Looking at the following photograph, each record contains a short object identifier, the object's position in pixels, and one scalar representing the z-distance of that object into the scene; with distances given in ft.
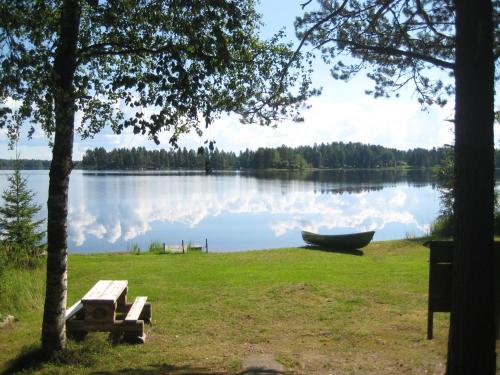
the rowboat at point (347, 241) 70.38
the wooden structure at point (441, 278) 18.43
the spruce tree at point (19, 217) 51.08
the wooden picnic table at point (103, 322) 21.12
